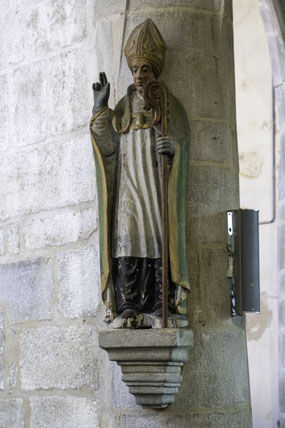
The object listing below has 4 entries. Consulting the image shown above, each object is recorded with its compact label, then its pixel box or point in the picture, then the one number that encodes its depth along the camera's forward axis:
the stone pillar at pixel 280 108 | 7.16
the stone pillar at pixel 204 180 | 4.58
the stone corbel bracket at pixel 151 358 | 4.29
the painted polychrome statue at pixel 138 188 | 4.49
